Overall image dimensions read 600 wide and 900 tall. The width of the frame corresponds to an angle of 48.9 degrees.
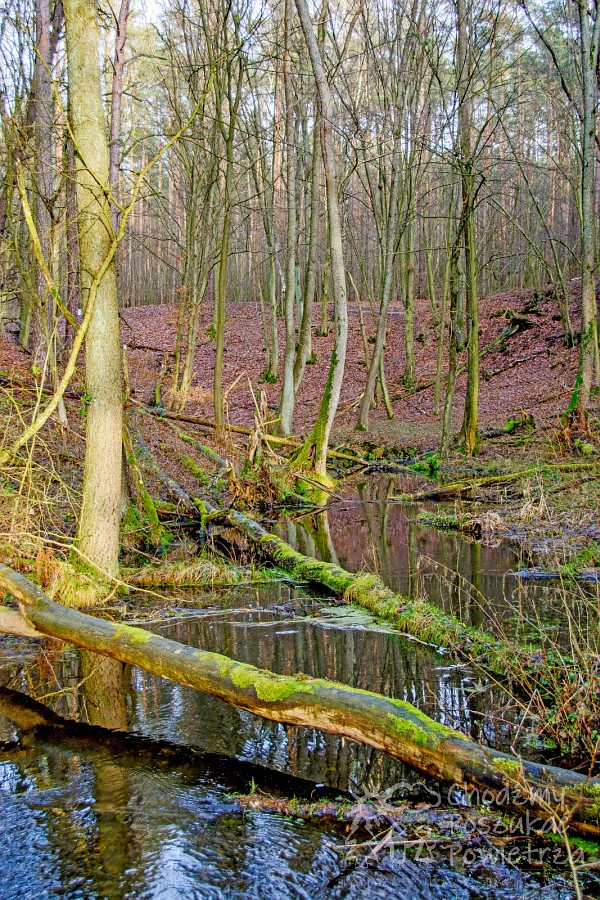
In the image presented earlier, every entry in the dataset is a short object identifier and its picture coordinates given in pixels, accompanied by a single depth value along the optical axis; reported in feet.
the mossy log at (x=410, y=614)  15.96
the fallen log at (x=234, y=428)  46.59
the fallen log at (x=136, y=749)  12.39
